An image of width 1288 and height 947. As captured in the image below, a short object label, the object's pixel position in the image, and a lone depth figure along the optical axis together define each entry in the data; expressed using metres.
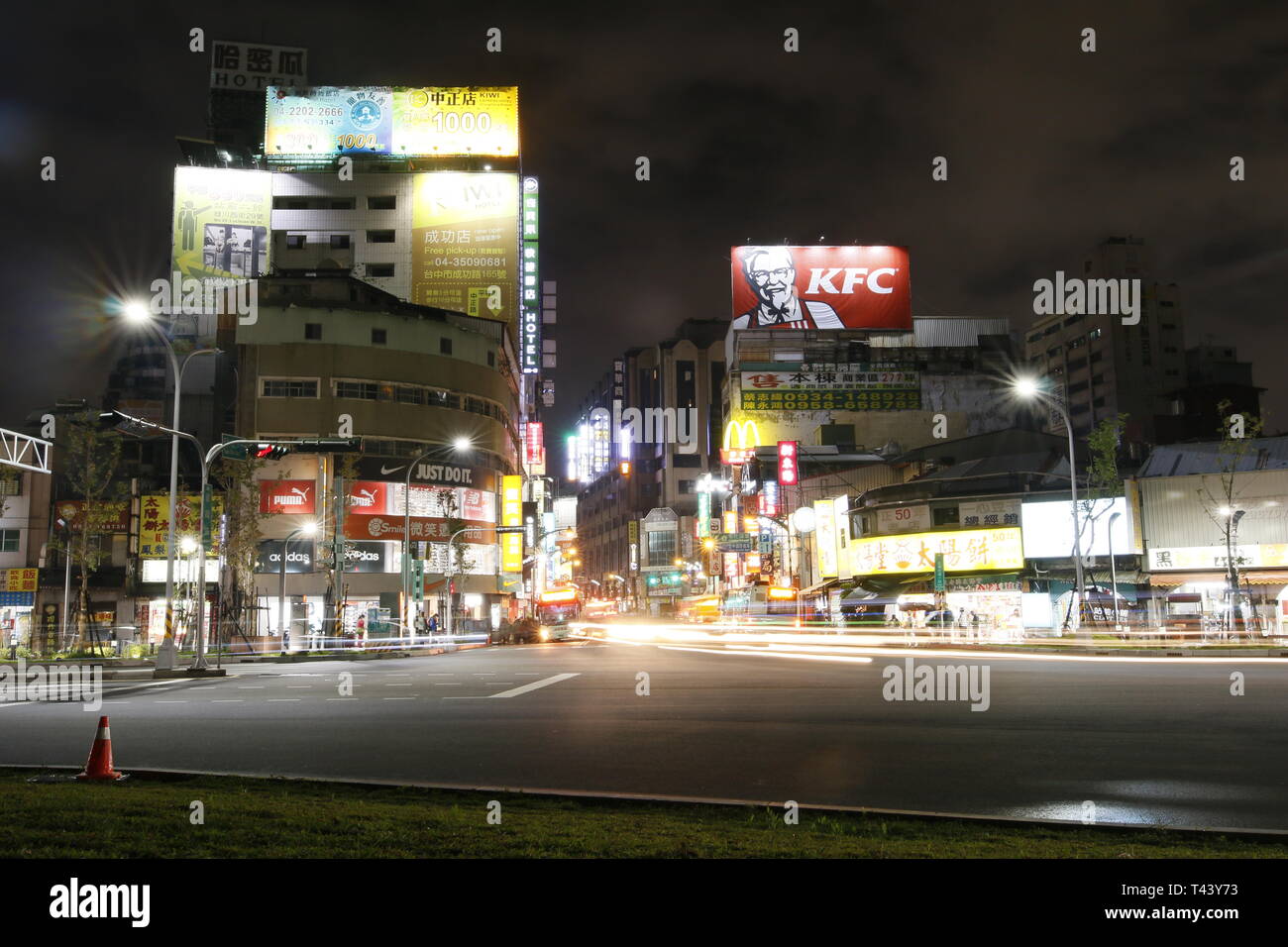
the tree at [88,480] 38.81
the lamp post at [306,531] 54.83
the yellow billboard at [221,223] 74.81
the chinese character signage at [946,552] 47.69
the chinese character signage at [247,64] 90.00
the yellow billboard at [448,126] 82.88
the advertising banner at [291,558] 56.34
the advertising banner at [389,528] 62.34
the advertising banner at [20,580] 50.31
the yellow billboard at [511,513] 72.25
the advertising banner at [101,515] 42.25
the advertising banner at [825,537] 61.84
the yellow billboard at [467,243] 79.69
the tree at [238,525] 42.00
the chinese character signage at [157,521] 51.69
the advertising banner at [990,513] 47.66
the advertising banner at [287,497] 58.00
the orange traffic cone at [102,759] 9.33
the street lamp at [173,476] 25.52
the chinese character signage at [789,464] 68.38
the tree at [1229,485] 38.09
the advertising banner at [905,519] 51.17
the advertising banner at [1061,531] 45.06
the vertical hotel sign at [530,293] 82.38
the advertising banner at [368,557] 62.28
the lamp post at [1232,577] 35.25
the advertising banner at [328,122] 82.62
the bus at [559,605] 68.94
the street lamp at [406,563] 46.72
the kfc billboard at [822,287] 76.88
